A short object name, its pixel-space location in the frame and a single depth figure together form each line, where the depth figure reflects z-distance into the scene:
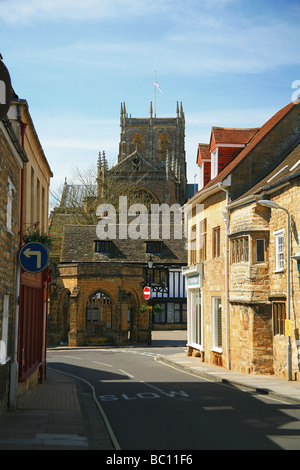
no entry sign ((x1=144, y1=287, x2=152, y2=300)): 41.88
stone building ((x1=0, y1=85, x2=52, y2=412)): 12.77
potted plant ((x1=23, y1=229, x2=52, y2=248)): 16.05
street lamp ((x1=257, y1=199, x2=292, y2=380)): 19.00
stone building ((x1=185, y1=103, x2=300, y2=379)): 20.52
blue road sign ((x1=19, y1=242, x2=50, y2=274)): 14.29
